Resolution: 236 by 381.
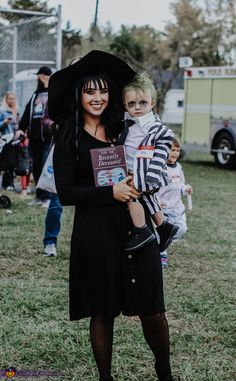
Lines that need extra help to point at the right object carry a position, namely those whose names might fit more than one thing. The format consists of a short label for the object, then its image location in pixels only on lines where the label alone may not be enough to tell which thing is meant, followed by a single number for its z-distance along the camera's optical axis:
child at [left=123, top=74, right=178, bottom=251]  3.16
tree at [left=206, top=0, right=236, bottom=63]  37.03
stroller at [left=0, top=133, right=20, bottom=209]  9.27
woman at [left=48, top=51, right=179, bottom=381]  3.20
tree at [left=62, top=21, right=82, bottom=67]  34.00
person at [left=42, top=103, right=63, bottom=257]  6.39
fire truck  16.92
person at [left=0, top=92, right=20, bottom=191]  10.26
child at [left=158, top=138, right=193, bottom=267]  6.05
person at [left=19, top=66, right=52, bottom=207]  7.79
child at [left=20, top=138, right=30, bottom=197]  10.59
